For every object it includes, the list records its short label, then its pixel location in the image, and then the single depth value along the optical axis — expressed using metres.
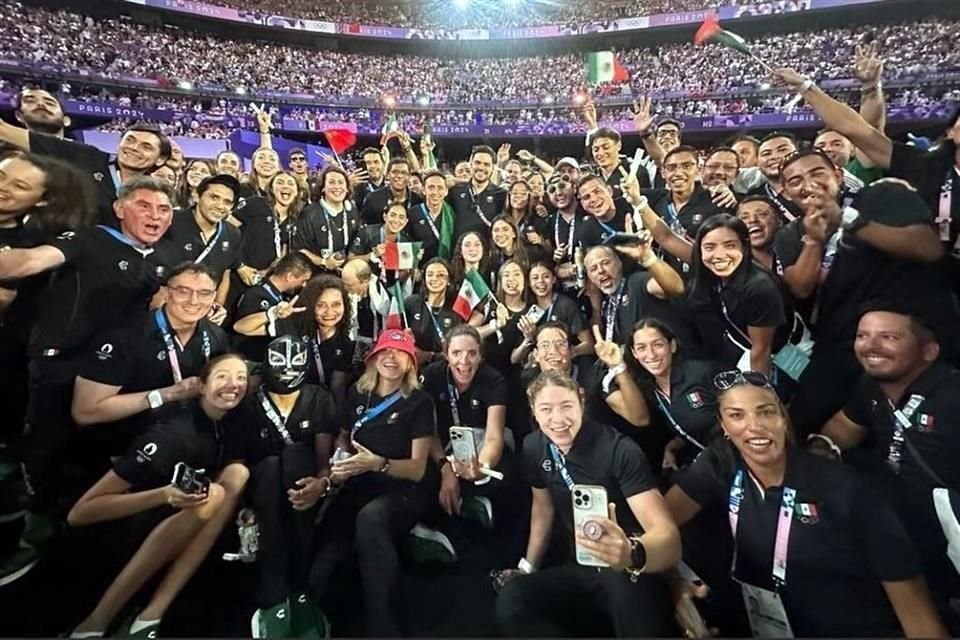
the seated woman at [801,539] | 1.00
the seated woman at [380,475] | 1.35
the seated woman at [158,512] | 1.22
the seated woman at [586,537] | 1.12
